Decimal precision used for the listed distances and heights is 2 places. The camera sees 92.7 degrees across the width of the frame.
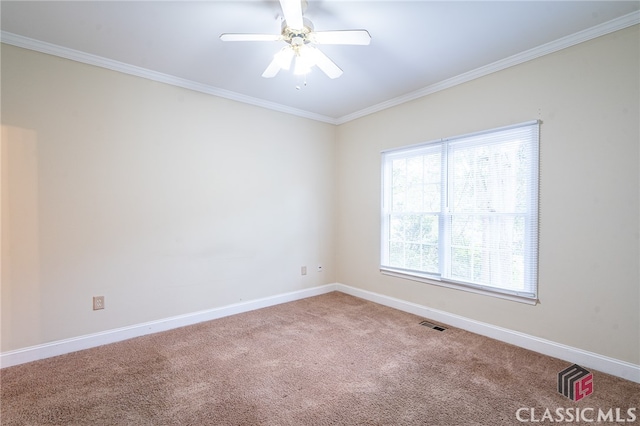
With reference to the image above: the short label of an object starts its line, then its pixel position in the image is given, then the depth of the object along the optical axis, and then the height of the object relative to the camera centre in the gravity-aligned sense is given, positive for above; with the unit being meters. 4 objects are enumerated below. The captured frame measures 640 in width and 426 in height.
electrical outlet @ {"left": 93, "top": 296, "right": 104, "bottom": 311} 2.83 -0.89
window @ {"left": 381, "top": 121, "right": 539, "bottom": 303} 2.78 -0.06
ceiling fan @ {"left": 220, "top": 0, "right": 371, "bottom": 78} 1.94 +1.16
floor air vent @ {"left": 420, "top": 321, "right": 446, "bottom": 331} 3.21 -1.28
